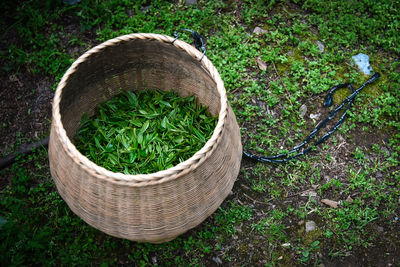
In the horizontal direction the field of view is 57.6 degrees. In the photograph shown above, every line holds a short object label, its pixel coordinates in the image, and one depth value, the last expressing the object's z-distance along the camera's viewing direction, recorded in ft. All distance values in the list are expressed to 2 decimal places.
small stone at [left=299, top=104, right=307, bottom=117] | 9.41
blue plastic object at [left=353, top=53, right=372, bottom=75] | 9.96
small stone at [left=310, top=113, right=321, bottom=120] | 9.39
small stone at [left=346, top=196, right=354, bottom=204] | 8.36
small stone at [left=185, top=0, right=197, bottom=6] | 10.77
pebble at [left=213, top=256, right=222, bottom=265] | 7.65
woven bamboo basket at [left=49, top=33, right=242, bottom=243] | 5.62
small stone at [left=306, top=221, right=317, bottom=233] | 8.01
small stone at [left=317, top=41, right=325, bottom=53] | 10.23
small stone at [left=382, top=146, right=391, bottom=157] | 8.90
